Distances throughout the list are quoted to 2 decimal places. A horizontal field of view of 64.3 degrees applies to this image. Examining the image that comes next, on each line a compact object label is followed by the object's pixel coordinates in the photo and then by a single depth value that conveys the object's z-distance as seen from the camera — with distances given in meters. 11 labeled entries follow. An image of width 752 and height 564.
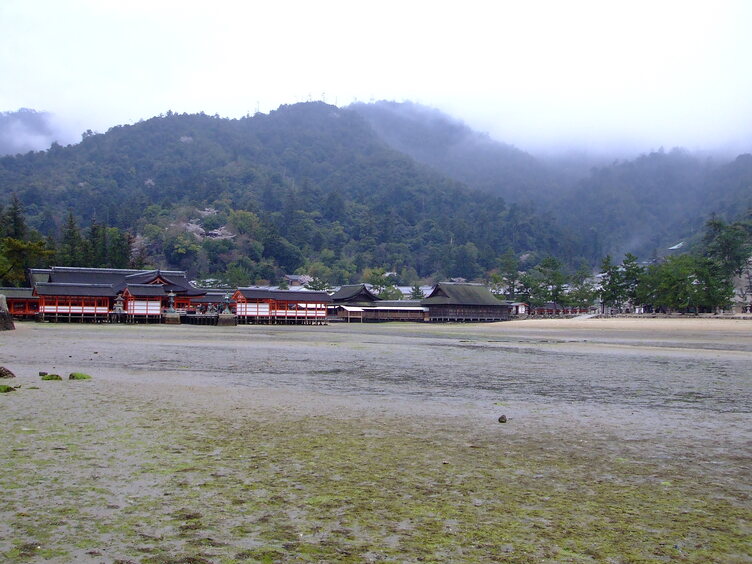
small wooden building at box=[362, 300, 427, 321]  81.75
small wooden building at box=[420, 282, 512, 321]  83.81
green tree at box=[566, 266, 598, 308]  93.88
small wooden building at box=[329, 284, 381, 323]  80.44
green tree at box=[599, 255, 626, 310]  84.38
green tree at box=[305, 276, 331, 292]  97.64
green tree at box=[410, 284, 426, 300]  104.06
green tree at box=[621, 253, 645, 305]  82.94
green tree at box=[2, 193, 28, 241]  72.81
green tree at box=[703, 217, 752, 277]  82.56
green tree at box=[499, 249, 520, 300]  104.18
